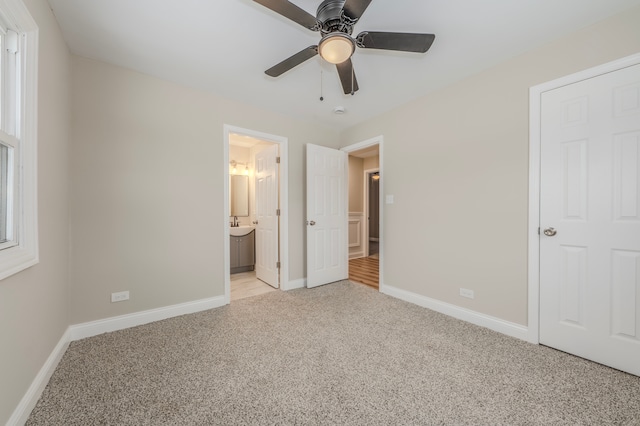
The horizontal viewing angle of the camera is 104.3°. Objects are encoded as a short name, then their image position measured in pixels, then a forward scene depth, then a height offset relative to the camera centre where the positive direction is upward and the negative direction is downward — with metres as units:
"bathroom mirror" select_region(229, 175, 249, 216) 5.03 +0.34
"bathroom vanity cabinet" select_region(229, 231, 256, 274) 4.41 -0.76
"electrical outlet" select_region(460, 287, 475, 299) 2.50 -0.84
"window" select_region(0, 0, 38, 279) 1.29 +0.43
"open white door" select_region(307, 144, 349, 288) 3.60 -0.08
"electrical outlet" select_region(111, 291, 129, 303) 2.33 -0.81
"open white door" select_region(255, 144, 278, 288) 3.63 -0.07
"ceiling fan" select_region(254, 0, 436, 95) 1.31 +1.07
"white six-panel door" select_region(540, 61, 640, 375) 1.70 -0.07
